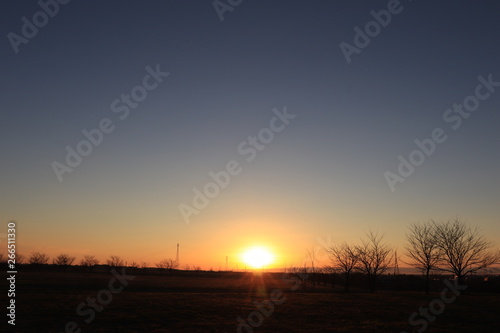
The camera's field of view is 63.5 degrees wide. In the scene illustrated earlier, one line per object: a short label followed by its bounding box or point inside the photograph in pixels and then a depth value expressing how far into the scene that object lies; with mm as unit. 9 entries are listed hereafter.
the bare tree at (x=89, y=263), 123606
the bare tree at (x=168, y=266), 127094
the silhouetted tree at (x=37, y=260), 123025
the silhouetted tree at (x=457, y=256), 36594
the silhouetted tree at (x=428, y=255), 37969
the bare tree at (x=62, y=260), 109725
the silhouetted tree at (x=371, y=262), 41297
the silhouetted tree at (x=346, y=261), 43188
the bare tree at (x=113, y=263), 134225
